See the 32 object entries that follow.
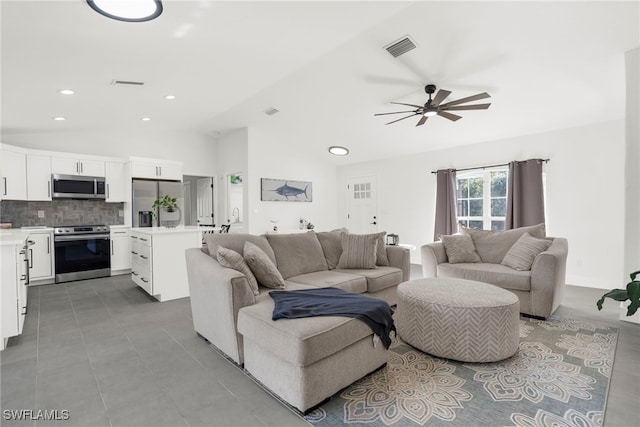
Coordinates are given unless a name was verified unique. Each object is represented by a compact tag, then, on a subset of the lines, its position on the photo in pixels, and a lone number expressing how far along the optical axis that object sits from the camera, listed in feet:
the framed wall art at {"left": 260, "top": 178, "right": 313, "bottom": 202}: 21.75
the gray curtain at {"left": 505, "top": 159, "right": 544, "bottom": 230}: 16.10
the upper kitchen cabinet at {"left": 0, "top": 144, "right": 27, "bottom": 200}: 14.79
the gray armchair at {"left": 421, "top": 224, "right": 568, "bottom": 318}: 10.35
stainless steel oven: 16.15
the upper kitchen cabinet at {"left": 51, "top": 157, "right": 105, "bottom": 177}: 16.71
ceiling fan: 10.91
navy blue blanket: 6.33
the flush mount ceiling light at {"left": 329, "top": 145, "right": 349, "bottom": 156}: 23.20
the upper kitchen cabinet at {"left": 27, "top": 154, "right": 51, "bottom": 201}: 15.88
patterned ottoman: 7.34
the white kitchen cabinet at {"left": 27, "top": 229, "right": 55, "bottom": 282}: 15.30
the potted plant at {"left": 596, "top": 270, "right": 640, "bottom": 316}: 5.27
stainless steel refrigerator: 19.21
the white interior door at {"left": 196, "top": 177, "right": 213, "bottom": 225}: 24.54
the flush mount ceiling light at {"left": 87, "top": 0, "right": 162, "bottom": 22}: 7.02
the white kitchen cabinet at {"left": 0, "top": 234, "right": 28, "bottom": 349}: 8.11
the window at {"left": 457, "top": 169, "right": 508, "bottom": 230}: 18.04
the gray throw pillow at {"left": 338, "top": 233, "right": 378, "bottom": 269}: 11.63
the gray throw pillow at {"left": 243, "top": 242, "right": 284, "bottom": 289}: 8.52
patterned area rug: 5.48
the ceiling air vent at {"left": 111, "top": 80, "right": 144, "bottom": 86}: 11.53
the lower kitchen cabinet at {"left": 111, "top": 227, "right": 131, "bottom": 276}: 17.89
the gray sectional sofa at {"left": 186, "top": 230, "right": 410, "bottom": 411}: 5.60
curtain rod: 16.11
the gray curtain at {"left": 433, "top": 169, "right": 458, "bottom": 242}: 19.31
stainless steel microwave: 16.62
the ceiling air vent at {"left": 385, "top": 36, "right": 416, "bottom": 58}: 10.78
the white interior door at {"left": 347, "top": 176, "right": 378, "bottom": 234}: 24.57
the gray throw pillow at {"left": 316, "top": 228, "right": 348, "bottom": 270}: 12.09
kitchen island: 12.83
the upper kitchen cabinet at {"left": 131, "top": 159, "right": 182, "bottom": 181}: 18.99
